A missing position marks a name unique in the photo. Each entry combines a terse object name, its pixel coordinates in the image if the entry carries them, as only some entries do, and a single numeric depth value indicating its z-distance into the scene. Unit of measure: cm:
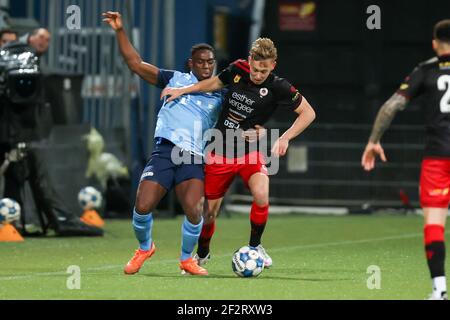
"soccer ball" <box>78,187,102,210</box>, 1950
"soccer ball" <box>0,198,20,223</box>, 1703
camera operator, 1705
